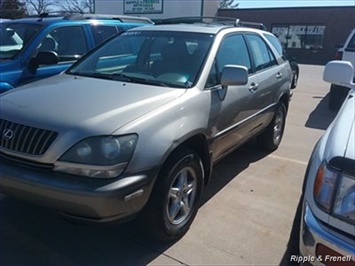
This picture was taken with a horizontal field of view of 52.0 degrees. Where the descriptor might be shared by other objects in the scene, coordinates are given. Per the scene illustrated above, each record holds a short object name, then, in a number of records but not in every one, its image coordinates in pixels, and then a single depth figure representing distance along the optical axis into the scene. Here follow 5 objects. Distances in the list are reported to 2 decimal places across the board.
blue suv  4.89
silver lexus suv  2.41
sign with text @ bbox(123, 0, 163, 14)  28.61
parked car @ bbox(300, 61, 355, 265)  1.77
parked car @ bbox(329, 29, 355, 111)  8.12
